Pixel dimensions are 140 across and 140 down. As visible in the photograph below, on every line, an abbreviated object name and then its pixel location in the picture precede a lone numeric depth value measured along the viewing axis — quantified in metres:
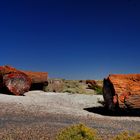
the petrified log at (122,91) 5.89
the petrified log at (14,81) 7.55
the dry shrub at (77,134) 2.45
